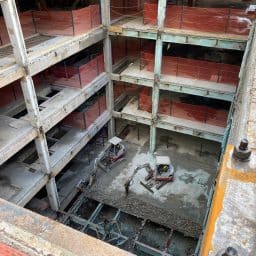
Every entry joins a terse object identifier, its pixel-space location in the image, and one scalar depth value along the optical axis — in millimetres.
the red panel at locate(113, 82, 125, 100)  20169
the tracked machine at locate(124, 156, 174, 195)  16656
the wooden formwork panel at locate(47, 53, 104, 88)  15878
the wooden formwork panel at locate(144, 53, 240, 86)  15422
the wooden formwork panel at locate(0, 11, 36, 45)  13245
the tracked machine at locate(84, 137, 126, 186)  17988
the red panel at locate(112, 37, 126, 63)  19509
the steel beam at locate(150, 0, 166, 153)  14688
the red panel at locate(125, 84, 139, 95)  21266
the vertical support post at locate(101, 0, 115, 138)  15891
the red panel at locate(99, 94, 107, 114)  18375
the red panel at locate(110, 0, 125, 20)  17472
